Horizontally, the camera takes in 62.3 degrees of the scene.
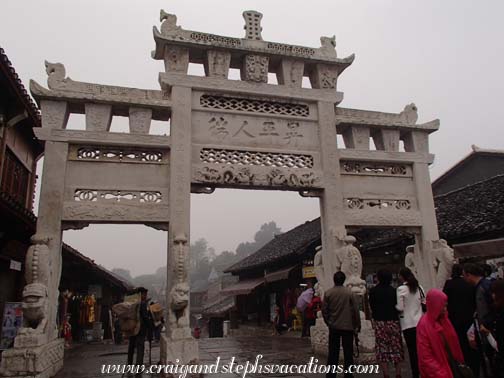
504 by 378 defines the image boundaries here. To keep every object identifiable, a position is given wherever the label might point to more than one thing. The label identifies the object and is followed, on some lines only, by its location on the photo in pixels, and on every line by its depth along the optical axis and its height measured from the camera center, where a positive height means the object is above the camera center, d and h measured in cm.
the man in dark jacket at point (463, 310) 547 -16
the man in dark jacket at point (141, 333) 715 -45
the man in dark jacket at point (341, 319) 562 -24
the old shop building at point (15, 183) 895 +345
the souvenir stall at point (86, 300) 1562 +29
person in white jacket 557 -11
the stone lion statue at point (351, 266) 807 +68
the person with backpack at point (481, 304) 476 -7
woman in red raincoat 402 -40
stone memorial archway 734 +300
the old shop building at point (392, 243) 1026 +177
